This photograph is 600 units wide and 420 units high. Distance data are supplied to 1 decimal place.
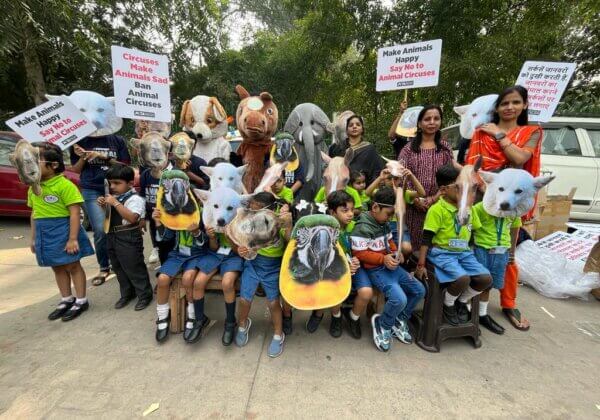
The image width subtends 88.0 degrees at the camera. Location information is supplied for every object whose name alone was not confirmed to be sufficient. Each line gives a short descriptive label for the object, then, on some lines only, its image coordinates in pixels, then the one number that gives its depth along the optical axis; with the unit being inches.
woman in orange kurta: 95.7
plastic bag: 128.6
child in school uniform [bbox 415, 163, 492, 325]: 90.7
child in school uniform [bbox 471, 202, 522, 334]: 98.2
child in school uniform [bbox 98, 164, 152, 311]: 105.4
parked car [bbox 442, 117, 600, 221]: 196.7
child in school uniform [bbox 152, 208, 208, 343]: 95.1
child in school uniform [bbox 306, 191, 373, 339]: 92.3
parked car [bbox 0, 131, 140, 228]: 201.0
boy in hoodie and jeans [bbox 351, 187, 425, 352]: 91.5
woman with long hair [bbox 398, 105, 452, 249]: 105.7
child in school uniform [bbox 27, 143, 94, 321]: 101.3
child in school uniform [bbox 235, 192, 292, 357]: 89.3
